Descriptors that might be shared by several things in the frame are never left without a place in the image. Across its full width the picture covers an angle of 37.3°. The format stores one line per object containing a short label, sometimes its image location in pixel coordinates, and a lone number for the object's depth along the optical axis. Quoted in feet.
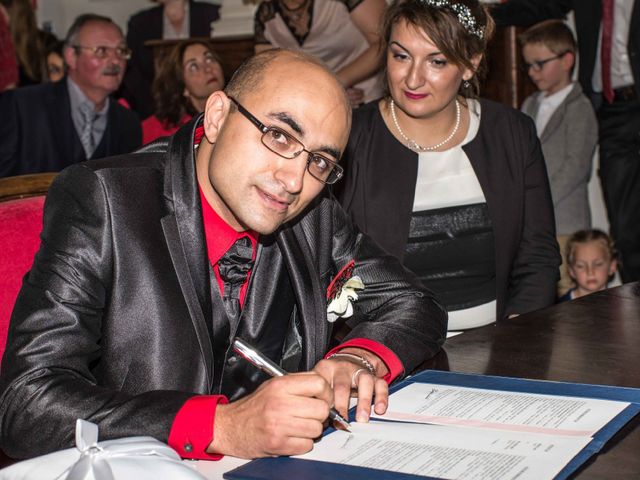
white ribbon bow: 3.60
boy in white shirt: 15.87
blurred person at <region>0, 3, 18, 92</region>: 13.91
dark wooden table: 5.68
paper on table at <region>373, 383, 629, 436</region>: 4.71
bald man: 4.51
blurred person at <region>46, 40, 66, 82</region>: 22.23
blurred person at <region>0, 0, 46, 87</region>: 19.24
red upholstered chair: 5.80
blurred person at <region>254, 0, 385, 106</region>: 14.56
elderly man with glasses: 15.35
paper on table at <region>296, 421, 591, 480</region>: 4.13
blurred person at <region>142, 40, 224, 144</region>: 17.42
